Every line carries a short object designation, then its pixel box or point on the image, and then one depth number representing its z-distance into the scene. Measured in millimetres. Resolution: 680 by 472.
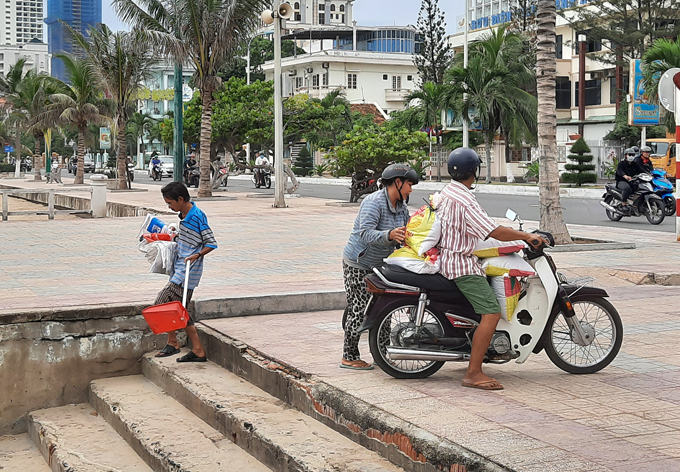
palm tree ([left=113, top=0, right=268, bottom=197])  27109
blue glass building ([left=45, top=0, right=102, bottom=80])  36509
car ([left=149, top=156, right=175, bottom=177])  58938
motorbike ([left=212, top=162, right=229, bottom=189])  34344
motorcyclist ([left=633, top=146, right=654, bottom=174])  19328
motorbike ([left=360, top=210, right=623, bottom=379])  5680
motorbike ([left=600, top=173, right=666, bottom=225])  18922
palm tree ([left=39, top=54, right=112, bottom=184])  41219
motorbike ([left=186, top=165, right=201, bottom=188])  40969
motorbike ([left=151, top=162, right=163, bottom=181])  55750
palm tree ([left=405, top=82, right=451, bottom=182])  43875
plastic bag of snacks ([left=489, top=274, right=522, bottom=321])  5645
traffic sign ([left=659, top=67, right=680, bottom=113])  13648
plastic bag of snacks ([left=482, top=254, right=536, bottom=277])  5668
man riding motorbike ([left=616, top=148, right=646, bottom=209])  19344
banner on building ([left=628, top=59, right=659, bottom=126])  31047
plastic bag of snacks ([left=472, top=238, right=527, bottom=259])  5680
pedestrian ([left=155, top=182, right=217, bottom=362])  7043
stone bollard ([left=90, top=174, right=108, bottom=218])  22922
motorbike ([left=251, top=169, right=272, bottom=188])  38938
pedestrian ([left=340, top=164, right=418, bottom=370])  6023
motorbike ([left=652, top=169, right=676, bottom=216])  19234
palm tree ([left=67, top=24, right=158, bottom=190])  34750
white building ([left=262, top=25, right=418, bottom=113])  81312
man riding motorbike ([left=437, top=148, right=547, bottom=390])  5523
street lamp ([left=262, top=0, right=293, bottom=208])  22344
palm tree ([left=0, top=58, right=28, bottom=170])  51156
